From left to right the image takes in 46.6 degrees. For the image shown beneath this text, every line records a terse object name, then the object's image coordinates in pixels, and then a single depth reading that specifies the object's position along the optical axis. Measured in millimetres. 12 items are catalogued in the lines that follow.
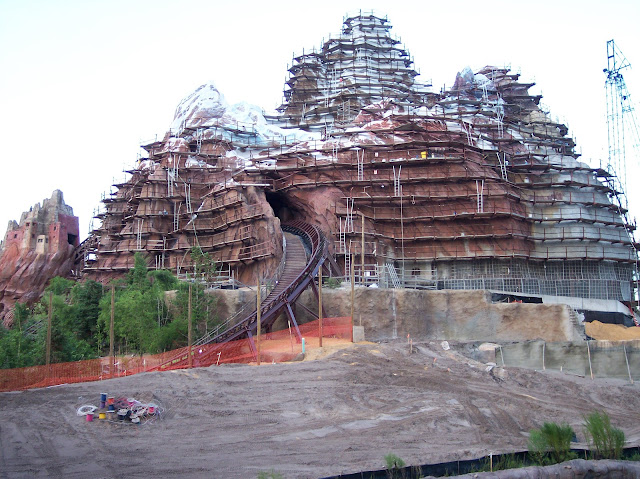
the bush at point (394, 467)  17344
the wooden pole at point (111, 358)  33481
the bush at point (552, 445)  19219
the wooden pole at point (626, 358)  37447
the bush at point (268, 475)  16734
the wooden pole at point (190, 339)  35562
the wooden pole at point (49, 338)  34594
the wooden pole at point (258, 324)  35050
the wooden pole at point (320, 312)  37844
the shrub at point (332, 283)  46094
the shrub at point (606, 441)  19688
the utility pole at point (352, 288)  39281
